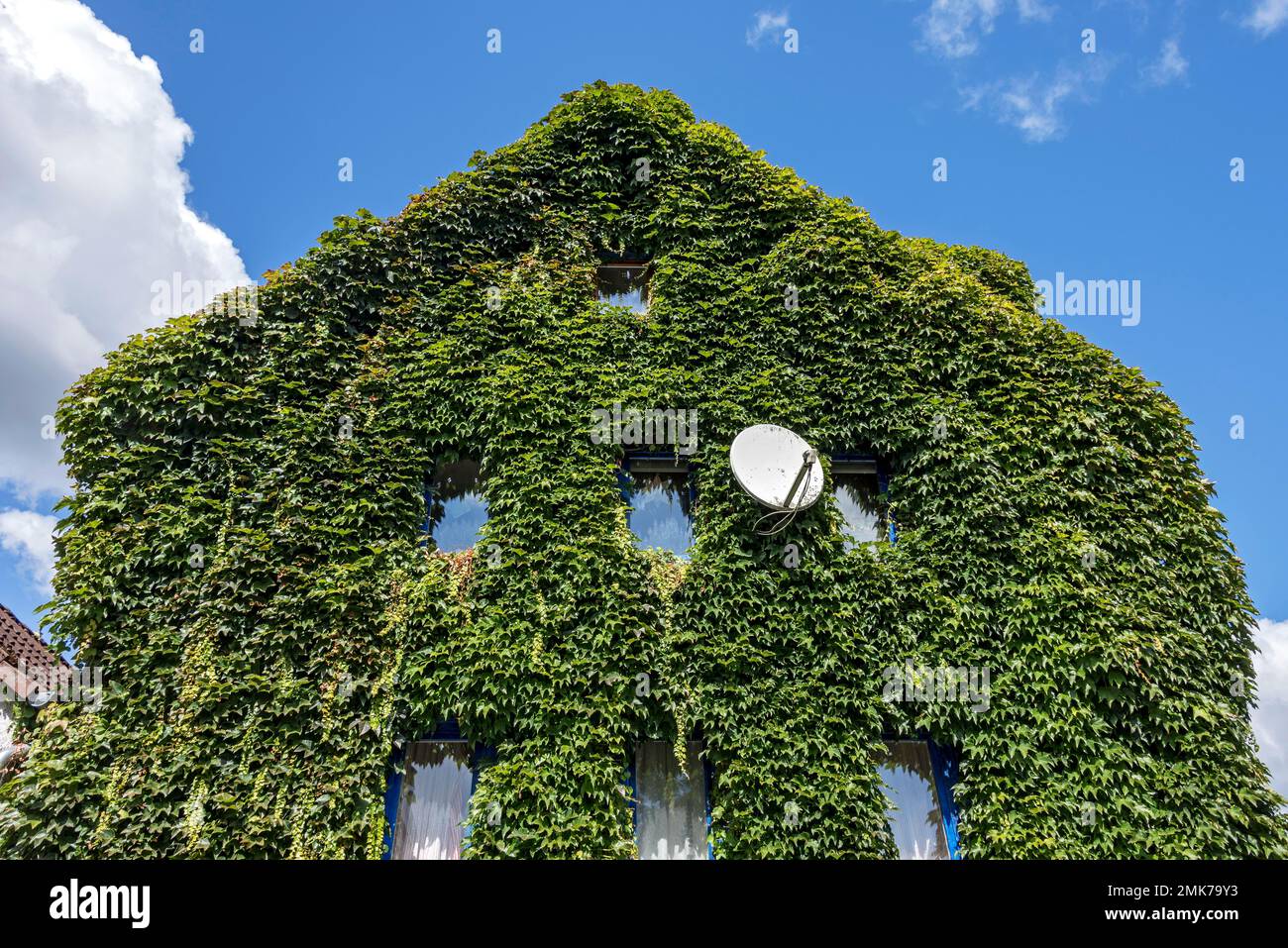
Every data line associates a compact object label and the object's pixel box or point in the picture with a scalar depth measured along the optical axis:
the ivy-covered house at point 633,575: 8.70
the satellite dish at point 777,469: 9.68
